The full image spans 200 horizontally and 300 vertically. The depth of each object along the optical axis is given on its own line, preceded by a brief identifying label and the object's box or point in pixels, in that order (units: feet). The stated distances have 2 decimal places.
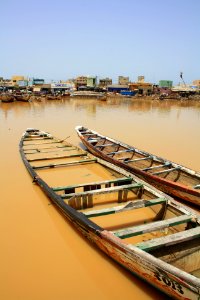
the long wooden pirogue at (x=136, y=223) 9.39
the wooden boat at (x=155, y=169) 17.56
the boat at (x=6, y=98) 115.34
